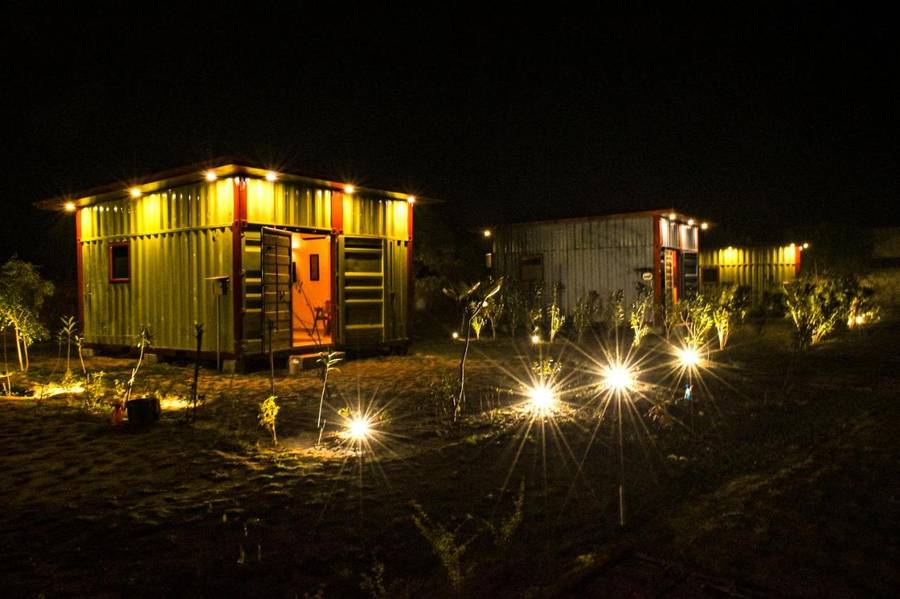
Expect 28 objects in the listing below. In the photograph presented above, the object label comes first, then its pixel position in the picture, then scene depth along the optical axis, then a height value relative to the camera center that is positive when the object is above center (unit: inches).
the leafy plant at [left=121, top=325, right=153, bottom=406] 331.0 -20.3
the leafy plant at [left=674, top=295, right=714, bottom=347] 545.0 -26.1
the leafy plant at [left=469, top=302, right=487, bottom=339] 673.6 -29.4
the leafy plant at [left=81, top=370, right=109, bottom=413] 324.5 -50.6
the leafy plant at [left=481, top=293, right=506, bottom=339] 685.3 -17.1
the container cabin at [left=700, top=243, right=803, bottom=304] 1078.4 +39.8
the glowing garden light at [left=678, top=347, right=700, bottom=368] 469.2 -50.7
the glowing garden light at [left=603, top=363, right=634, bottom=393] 379.9 -54.0
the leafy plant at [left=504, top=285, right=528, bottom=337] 729.6 -18.5
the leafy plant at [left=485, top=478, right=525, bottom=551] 163.2 -61.9
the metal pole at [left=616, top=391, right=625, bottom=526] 178.2 -61.3
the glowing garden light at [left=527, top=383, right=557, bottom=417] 316.9 -56.3
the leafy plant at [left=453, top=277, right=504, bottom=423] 294.1 -4.8
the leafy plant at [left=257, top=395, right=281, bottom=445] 268.0 -47.9
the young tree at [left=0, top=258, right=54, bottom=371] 413.1 +0.0
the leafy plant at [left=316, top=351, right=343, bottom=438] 273.6 -27.8
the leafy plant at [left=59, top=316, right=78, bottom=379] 370.0 -12.7
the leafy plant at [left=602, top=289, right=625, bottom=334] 664.6 -21.9
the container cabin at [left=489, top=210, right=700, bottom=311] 779.4 +50.3
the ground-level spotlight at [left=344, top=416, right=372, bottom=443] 269.6 -57.5
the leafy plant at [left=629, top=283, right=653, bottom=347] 596.4 -21.7
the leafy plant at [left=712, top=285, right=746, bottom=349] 549.3 -19.3
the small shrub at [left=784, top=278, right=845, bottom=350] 480.1 -17.6
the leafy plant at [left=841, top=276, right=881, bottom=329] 664.4 -17.9
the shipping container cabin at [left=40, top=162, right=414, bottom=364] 460.8 +32.3
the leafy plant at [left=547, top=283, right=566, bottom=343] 637.0 -27.5
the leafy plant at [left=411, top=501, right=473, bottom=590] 143.6 -61.3
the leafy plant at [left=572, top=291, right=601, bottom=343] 688.4 -21.4
